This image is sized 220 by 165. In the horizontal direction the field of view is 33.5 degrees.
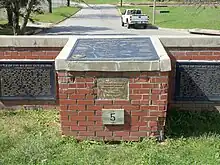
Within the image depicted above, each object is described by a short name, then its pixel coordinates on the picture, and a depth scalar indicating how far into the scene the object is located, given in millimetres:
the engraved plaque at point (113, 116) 4547
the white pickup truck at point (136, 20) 27609
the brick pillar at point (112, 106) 4480
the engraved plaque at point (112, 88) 4496
